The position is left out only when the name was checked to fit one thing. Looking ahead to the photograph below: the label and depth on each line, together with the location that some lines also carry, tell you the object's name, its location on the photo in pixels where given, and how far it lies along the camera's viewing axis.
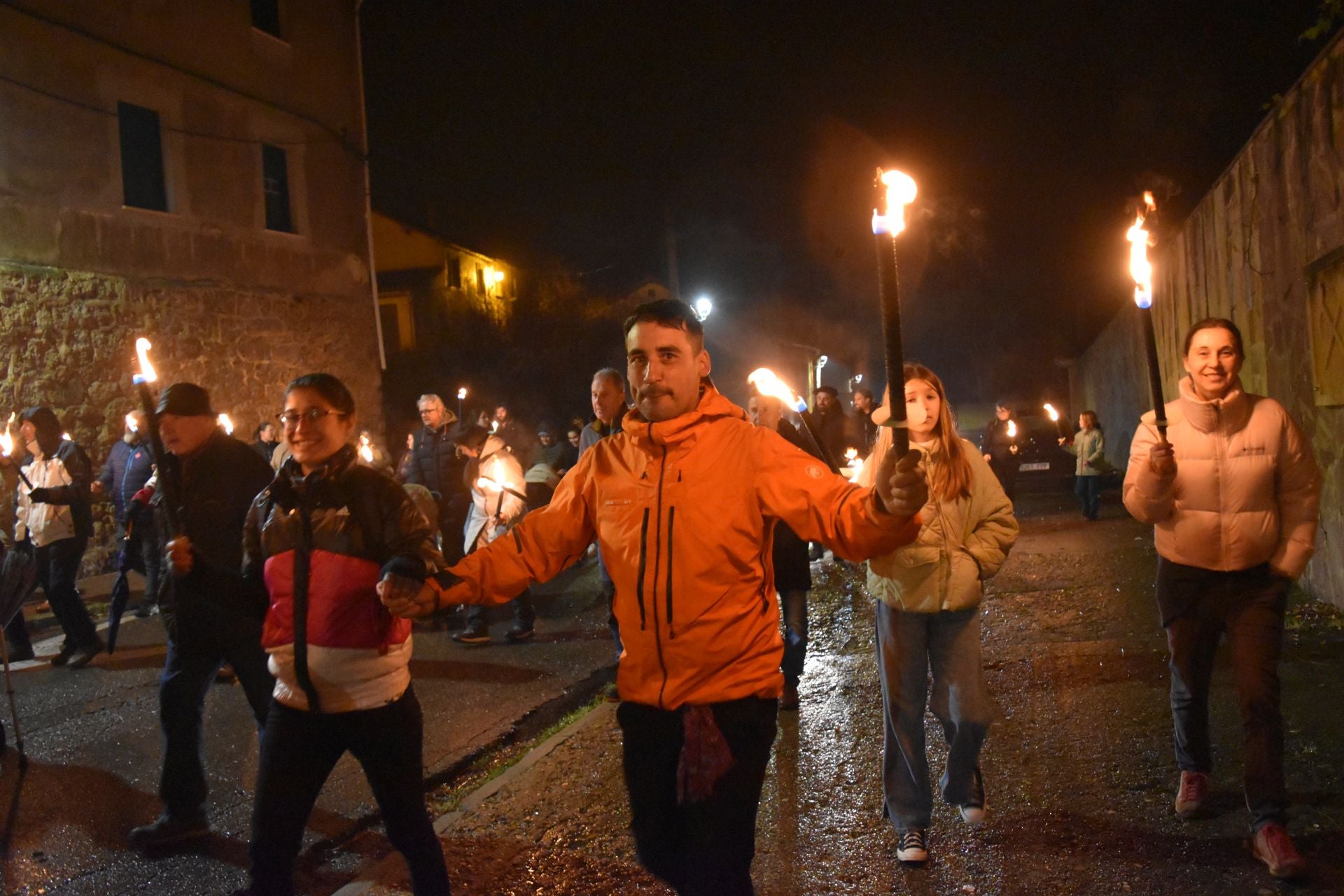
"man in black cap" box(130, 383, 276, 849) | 4.33
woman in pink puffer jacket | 3.73
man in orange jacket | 2.58
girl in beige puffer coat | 3.79
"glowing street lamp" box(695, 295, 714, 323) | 29.01
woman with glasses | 3.07
